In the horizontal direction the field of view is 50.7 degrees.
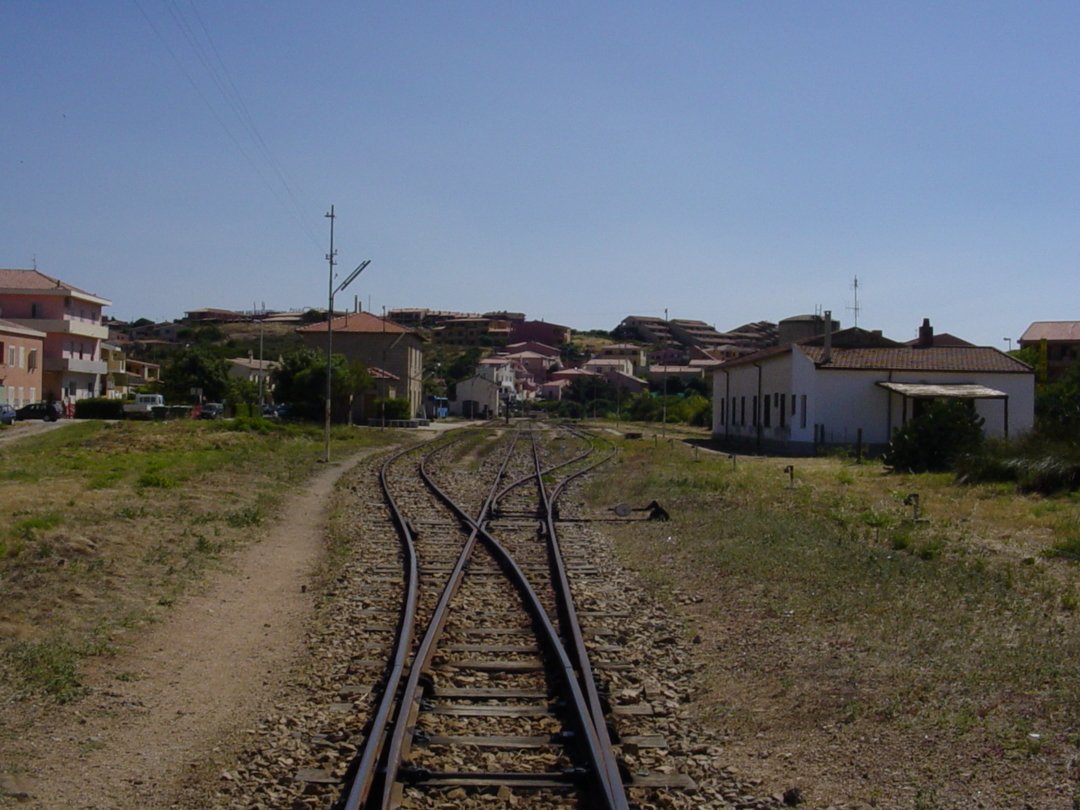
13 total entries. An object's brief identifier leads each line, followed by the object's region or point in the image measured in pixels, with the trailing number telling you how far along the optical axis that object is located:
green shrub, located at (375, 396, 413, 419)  71.88
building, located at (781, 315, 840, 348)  65.25
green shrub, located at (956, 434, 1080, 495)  22.70
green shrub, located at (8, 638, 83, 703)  7.88
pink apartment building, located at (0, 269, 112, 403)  72.44
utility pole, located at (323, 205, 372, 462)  34.59
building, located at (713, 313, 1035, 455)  43.59
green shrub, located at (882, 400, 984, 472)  30.44
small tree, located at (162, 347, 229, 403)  75.62
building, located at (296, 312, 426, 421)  83.38
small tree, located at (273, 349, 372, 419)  60.72
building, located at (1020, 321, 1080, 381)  91.62
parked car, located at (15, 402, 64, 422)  57.44
